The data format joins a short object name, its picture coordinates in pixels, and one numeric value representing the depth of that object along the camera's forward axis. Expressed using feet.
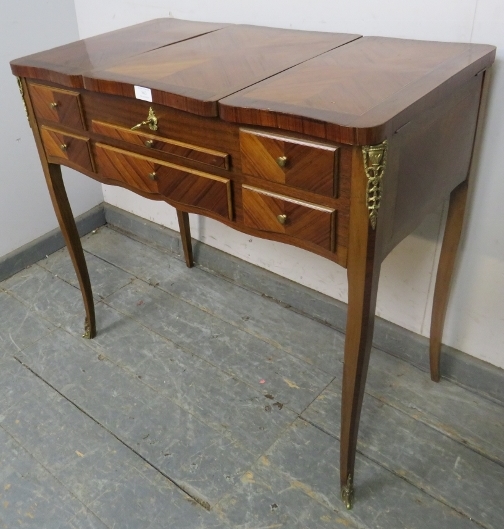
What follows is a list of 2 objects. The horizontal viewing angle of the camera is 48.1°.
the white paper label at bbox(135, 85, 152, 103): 3.42
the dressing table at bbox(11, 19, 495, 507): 2.87
